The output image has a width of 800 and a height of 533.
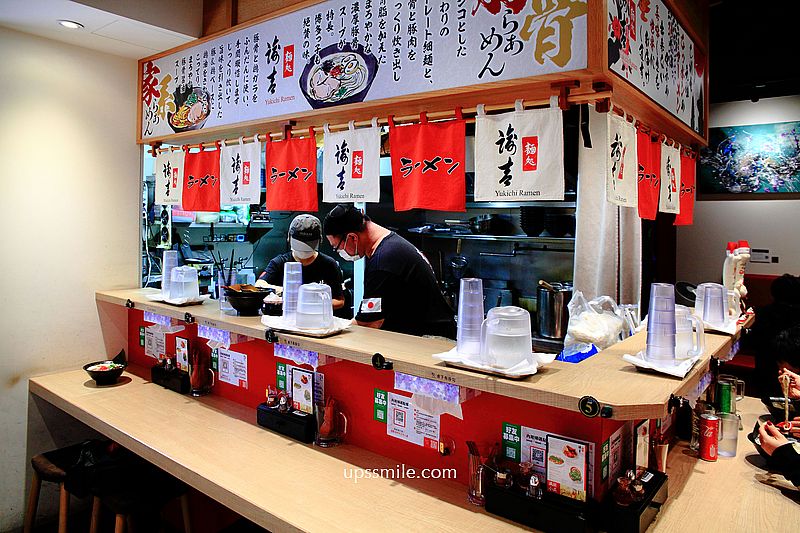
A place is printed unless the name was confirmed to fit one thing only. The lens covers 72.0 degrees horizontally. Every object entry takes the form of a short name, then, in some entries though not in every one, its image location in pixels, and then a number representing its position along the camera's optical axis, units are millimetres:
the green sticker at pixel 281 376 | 2906
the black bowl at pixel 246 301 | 3021
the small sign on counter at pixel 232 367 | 3193
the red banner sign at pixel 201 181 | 3799
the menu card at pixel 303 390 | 2732
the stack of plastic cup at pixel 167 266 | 3600
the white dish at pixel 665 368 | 1901
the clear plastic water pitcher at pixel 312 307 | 2596
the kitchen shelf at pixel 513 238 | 5230
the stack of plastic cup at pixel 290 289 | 2788
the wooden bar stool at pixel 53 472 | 3127
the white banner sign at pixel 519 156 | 2307
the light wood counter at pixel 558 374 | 1690
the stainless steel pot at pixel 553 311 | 4906
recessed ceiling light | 3342
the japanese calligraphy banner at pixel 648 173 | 3064
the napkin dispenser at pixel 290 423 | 2631
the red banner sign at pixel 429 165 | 2584
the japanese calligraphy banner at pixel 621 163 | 2518
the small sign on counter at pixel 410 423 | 2342
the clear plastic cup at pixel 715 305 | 2844
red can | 2418
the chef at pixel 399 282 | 3613
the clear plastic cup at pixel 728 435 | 2479
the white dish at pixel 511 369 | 1852
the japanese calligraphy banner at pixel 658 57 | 2309
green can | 2586
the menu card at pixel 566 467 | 1839
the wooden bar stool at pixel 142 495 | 2736
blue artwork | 5539
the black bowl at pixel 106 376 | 3510
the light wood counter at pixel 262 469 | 1963
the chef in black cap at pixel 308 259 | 4711
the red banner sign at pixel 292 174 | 3217
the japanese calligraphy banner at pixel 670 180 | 3560
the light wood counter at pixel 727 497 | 1858
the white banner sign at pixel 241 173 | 3496
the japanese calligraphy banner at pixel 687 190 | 4152
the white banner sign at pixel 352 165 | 2898
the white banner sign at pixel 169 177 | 4059
